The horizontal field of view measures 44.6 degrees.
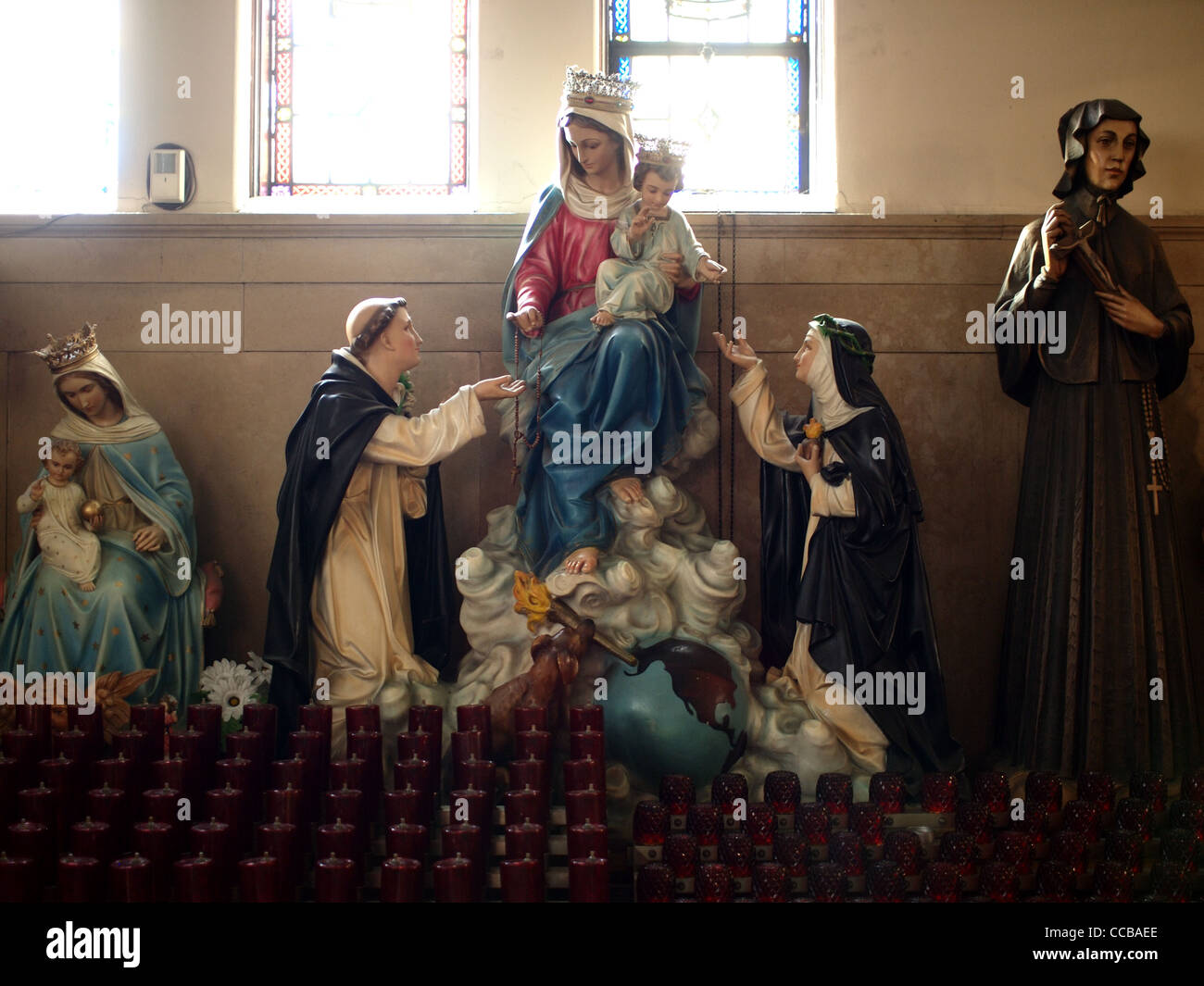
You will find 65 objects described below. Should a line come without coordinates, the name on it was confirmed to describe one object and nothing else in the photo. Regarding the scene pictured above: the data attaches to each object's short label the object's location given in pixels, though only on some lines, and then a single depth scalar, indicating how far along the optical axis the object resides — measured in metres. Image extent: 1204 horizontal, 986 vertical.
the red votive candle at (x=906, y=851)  5.11
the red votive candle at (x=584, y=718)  5.48
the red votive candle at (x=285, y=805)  5.02
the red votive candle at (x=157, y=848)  4.77
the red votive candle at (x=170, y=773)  5.23
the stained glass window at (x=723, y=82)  7.77
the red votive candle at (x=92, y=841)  4.80
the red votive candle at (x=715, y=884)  4.84
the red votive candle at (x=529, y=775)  5.21
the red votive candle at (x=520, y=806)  5.00
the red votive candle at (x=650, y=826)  5.19
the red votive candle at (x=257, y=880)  4.64
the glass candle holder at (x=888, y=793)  5.49
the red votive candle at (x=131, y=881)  4.63
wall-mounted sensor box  7.37
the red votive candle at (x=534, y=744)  5.40
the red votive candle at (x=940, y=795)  5.60
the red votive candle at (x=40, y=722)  5.69
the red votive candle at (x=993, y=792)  5.52
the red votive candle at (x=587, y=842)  4.78
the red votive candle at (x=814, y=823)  5.23
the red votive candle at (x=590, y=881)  4.64
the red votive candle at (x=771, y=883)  4.92
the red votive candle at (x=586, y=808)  4.99
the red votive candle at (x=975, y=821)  5.31
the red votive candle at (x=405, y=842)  4.82
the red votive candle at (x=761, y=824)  5.21
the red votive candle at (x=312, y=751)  5.40
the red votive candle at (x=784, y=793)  5.46
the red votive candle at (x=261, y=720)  5.68
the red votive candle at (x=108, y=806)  4.99
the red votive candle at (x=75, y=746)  5.41
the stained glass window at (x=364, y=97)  7.76
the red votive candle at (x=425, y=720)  5.70
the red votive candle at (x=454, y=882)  4.60
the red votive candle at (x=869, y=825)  5.26
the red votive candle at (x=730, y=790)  5.39
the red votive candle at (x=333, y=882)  4.66
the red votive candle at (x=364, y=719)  5.61
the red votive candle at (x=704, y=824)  5.21
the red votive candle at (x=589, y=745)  5.33
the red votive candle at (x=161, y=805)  4.95
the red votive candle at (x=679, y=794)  5.45
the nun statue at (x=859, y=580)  6.00
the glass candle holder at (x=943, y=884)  4.91
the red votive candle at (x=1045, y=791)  5.61
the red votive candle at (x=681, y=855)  5.05
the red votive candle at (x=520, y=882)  4.62
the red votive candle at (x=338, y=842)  4.82
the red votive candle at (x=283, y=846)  4.80
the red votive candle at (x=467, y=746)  5.42
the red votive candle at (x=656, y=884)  4.84
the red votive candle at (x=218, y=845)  4.74
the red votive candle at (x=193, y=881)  4.61
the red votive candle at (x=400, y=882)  4.60
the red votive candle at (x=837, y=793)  5.45
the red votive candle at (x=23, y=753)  5.44
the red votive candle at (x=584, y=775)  5.17
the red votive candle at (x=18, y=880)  4.61
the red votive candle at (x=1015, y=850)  5.17
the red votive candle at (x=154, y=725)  5.55
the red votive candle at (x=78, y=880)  4.64
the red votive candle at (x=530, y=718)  5.60
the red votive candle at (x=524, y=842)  4.76
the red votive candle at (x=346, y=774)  5.25
